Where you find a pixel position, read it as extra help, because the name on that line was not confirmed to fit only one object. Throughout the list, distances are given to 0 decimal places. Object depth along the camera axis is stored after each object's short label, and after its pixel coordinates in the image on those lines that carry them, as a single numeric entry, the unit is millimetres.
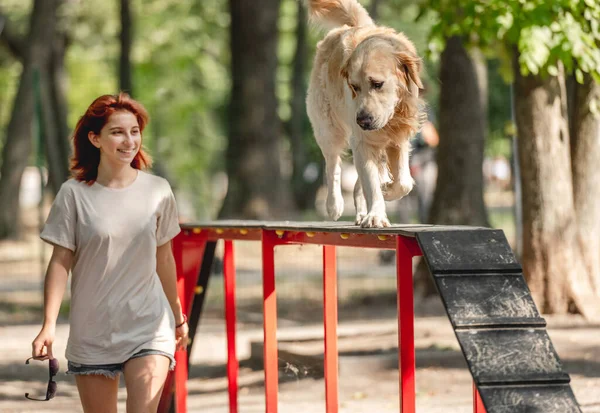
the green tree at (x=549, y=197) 22625
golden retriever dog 11359
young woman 9516
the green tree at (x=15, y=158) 49500
